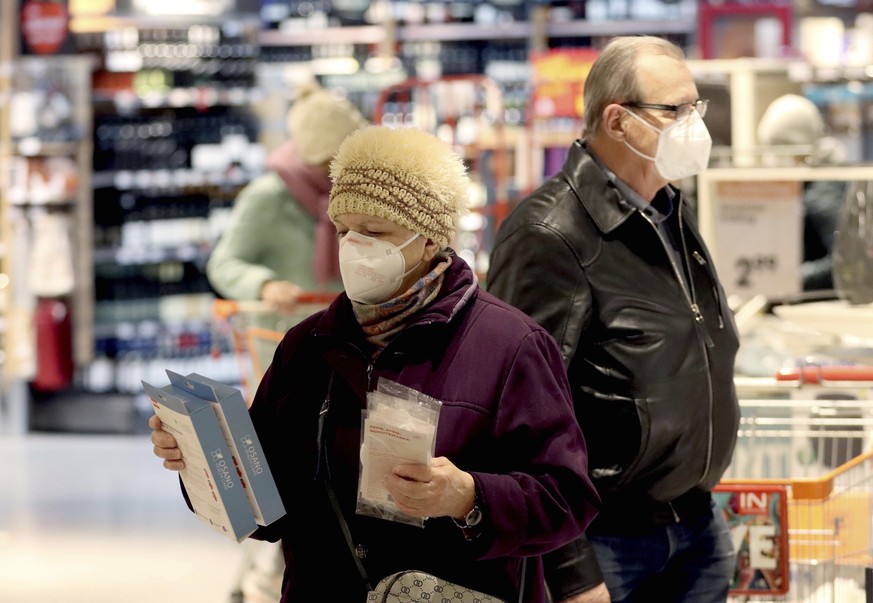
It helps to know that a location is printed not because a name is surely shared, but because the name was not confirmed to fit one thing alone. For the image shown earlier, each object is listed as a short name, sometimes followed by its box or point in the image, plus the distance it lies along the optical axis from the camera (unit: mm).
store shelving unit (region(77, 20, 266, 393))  19234
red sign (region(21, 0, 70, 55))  19078
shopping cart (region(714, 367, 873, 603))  5941
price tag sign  8156
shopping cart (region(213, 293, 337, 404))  9383
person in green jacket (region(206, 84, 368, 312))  10555
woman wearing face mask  4059
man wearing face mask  5004
